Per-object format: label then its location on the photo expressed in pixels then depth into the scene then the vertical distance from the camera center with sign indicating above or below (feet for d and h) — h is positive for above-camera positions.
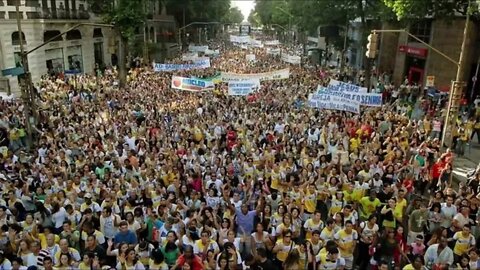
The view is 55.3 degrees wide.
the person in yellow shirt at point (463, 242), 26.05 -12.17
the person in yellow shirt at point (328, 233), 25.76 -11.70
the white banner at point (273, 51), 152.25 -11.28
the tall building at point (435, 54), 94.48 -7.14
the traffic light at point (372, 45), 49.93 -2.63
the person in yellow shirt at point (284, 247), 24.97 -12.14
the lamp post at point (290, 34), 281.72 -9.83
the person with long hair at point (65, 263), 22.82 -12.15
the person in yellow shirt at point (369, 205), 30.50 -11.98
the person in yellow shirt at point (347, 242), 25.40 -12.01
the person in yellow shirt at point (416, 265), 22.38 -11.64
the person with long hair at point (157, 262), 23.03 -12.07
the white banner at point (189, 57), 109.54 -10.18
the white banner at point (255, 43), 164.53 -8.89
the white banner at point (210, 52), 132.71 -10.08
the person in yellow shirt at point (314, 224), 26.86 -11.73
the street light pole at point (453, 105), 46.26 -8.29
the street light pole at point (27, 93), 51.78 -9.15
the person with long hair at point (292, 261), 22.74 -11.79
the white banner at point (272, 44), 189.67 -10.60
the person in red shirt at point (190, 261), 22.80 -11.89
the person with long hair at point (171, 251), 24.27 -12.16
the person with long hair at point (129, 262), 22.91 -12.04
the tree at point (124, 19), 104.23 -1.00
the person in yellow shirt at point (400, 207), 29.25 -11.66
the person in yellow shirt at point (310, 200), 31.22 -12.09
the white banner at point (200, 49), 135.39 -9.72
